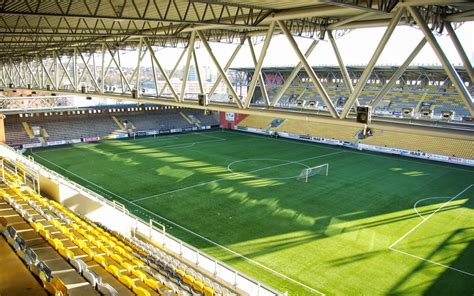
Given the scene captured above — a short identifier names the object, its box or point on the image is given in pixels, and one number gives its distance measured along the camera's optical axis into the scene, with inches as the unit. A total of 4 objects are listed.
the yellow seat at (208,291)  384.0
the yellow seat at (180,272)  432.7
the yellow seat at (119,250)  443.8
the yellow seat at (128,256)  428.5
